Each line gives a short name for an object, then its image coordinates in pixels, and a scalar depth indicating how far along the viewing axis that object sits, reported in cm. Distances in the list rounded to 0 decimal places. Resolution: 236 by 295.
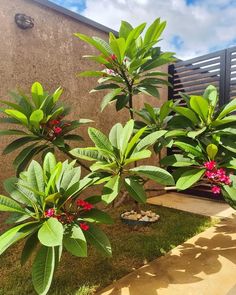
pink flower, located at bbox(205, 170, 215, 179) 191
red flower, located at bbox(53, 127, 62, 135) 221
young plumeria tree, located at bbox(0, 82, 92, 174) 210
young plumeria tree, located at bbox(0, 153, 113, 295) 135
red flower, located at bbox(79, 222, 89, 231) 157
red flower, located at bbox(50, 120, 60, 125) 219
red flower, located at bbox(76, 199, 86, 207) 168
